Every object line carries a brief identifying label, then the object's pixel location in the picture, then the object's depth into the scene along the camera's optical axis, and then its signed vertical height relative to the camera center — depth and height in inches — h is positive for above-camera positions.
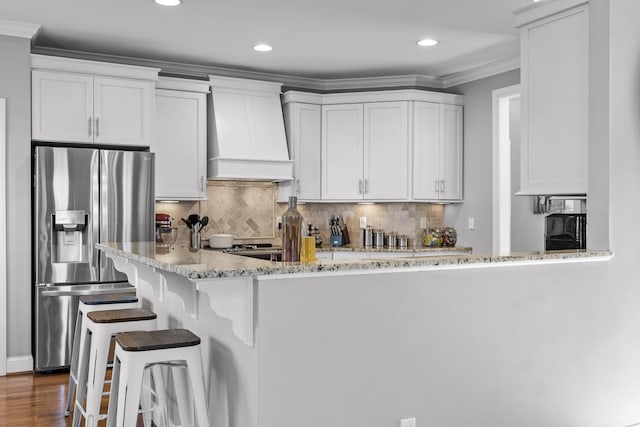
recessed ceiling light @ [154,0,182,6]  150.7 +52.2
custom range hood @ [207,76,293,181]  211.9 +28.4
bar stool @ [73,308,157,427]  109.2 -25.3
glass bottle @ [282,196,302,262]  93.0 -3.4
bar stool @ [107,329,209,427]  88.4 -22.0
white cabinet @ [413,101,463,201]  224.4 +22.9
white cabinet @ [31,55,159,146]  176.9 +33.4
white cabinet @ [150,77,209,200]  204.1 +25.0
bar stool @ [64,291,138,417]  131.3 -21.1
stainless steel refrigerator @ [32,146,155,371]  172.2 -4.6
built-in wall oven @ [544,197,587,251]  132.2 -3.2
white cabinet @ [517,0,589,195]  131.6 +26.0
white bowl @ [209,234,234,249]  215.3 -10.1
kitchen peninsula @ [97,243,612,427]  84.3 -17.8
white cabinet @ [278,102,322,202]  226.5 +24.1
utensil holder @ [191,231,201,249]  212.2 -8.9
